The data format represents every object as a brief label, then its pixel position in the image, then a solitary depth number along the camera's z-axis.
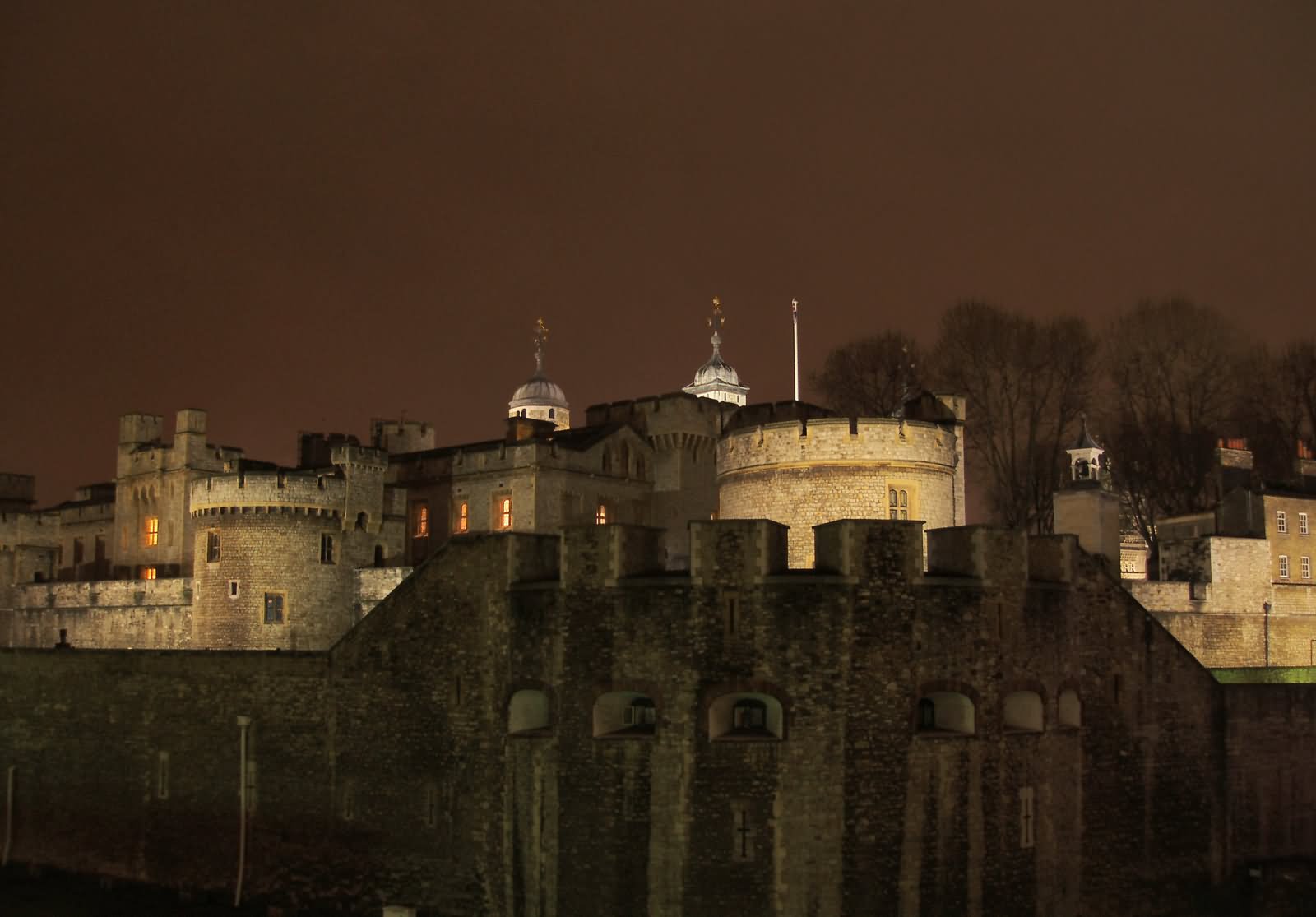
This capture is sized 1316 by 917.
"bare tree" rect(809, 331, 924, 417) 55.81
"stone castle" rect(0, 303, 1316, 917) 24.64
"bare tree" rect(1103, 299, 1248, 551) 55.44
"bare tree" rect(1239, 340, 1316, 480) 57.22
